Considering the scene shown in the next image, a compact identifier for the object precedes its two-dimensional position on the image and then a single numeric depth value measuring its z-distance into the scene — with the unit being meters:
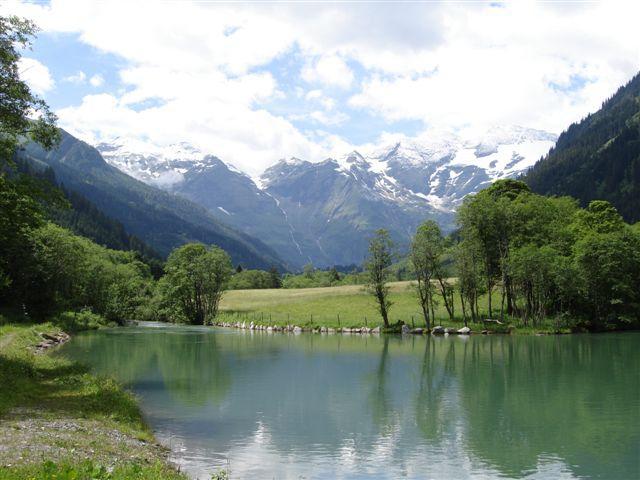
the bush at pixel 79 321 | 86.89
